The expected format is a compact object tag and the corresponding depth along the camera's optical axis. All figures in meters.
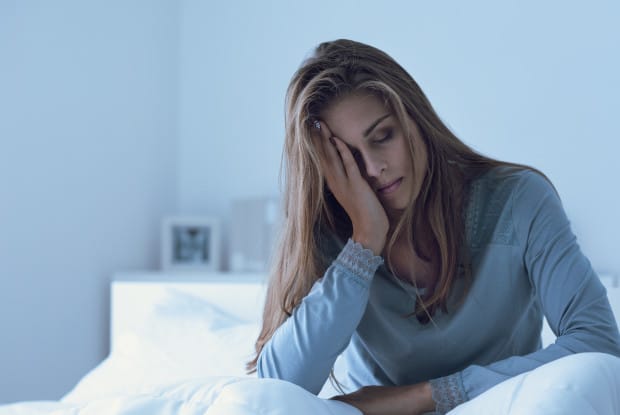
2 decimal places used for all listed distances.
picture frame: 2.90
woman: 1.26
